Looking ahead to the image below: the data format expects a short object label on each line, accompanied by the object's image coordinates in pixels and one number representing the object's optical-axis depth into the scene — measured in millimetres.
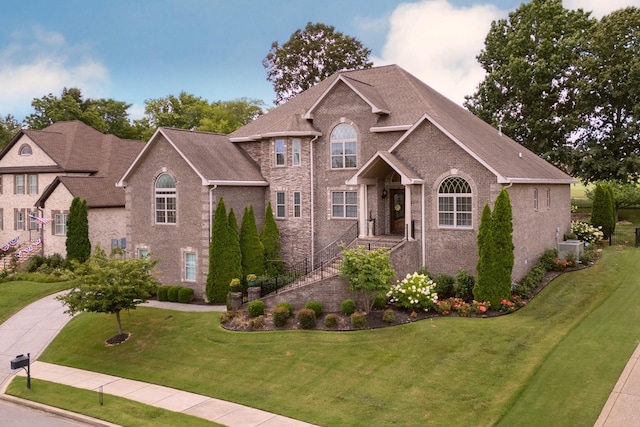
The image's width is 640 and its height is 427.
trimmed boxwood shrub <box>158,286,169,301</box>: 26109
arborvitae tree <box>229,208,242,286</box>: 24875
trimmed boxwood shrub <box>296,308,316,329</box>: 19750
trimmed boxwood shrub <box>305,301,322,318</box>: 20706
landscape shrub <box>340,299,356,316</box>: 20281
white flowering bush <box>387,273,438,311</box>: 20281
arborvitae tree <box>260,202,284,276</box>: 27328
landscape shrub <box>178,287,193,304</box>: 25538
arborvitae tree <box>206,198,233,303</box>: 24672
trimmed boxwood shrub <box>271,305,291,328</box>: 20125
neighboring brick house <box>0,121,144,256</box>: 35219
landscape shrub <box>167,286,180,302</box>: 25891
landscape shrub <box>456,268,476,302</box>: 21297
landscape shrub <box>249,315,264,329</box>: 20266
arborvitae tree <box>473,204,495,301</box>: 20062
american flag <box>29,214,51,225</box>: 35338
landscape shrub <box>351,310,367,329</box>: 19266
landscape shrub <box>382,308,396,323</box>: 19438
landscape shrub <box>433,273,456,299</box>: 21797
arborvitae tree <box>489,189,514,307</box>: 20031
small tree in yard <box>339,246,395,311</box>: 19625
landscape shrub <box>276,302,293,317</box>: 20894
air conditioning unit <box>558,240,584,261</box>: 26862
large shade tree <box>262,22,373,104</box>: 51781
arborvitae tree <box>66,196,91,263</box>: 33125
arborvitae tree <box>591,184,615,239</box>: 33031
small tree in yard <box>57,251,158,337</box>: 19547
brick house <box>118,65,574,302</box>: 22625
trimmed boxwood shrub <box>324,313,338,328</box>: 19578
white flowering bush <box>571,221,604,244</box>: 32094
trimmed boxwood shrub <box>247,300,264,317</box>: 21312
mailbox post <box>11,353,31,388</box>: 16656
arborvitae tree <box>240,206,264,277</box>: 26047
